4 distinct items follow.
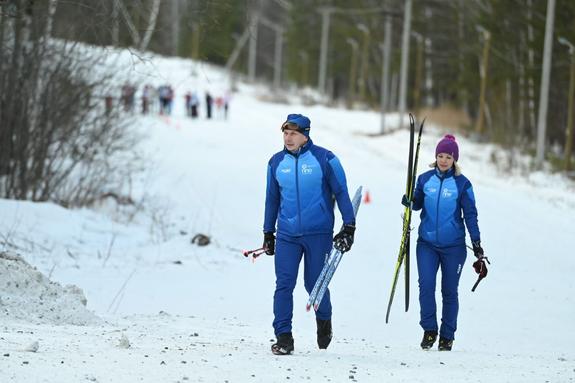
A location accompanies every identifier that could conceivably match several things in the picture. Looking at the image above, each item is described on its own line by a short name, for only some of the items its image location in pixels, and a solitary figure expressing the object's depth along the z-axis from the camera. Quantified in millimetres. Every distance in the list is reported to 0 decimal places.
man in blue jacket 14008
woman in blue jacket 15828
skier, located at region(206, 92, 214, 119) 88937
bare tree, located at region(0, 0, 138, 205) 29750
